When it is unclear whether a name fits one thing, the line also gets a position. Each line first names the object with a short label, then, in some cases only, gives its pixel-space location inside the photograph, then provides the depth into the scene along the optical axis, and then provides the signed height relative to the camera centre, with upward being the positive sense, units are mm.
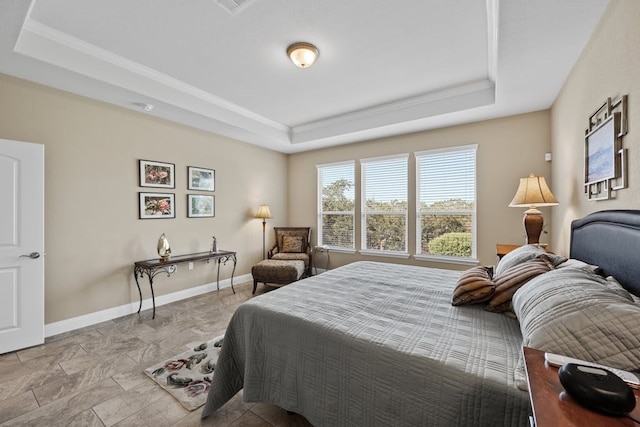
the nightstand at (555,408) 638 -478
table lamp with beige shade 2840 +107
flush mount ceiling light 2635 +1522
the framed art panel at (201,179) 4352 +561
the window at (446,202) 4191 +145
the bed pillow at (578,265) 1614 -331
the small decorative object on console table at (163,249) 3691 -456
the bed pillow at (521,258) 2039 -351
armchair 5219 -597
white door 2650 -286
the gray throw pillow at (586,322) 915 -407
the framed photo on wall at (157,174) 3785 +558
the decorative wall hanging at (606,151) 1678 +404
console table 3533 -642
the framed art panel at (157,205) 3804 +127
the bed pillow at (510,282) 1683 -439
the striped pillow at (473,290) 1777 -505
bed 1027 -622
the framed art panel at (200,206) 4350 +125
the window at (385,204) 4777 +143
